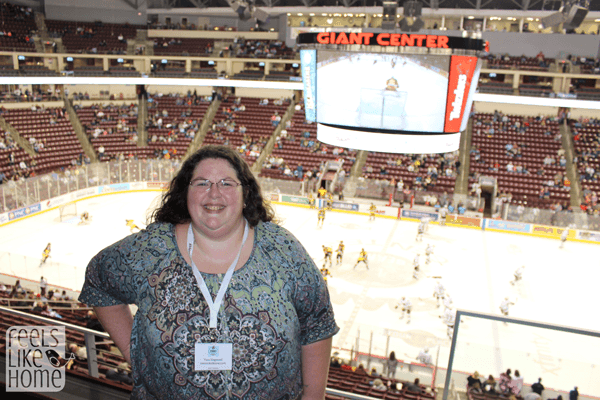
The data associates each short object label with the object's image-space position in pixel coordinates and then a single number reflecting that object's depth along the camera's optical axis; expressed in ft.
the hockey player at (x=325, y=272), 57.80
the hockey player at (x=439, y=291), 54.75
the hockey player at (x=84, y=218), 80.23
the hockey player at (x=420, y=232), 78.56
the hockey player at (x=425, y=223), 79.98
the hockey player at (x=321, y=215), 83.10
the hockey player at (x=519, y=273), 62.75
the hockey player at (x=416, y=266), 63.26
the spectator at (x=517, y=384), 10.25
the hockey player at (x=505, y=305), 49.80
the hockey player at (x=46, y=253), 60.75
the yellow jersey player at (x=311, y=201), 95.60
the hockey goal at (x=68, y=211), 81.70
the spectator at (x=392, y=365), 32.18
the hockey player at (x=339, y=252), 66.28
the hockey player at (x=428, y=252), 67.77
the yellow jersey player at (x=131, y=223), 71.06
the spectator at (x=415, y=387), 27.12
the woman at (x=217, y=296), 7.67
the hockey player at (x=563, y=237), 80.02
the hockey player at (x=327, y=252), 64.85
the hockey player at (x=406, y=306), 52.37
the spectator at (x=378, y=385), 28.31
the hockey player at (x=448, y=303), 49.55
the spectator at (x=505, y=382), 10.27
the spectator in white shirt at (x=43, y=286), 45.14
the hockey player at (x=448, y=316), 43.95
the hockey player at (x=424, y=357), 27.10
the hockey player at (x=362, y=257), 65.21
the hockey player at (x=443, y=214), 87.35
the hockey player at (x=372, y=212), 89.25
